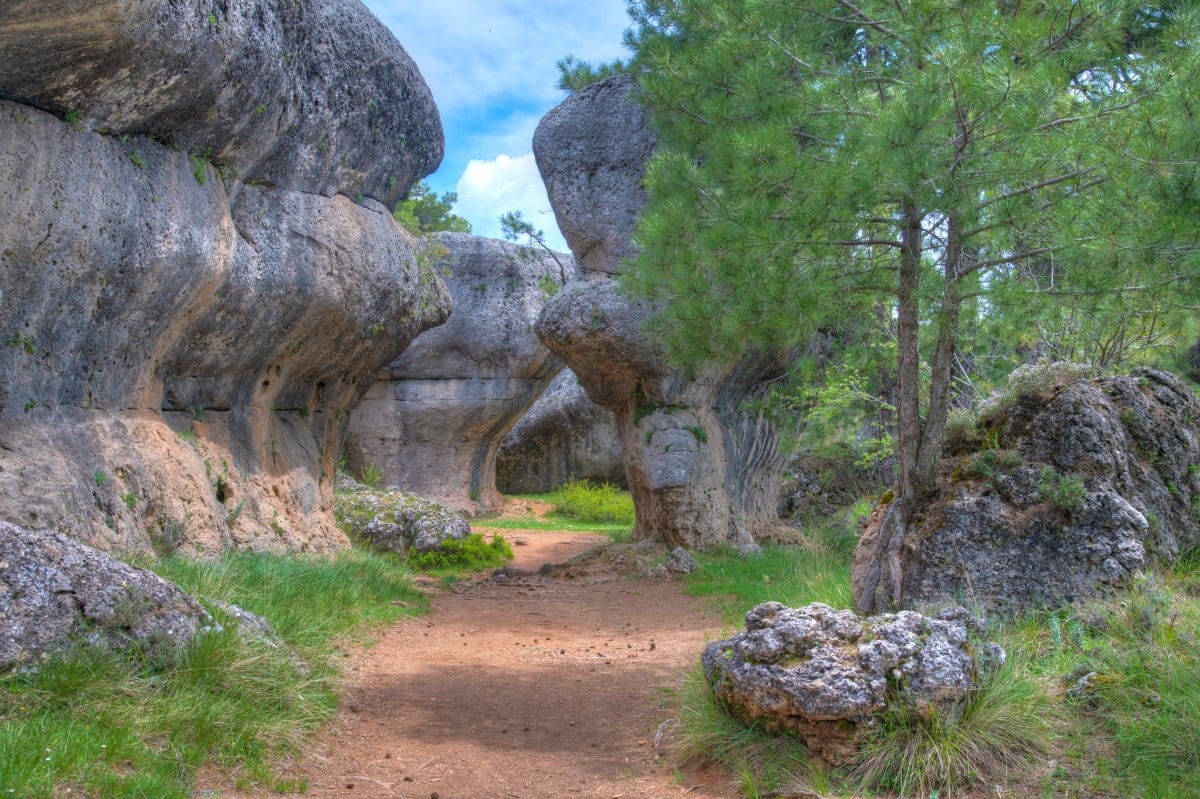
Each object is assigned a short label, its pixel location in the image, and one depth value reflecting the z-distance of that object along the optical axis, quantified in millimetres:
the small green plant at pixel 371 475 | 20094
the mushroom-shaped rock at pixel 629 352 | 14680
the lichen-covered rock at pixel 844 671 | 4602
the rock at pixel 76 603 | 4461
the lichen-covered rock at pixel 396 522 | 14383
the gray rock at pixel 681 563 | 13336
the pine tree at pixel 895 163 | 5727
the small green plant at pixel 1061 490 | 6512
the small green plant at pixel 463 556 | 14398
